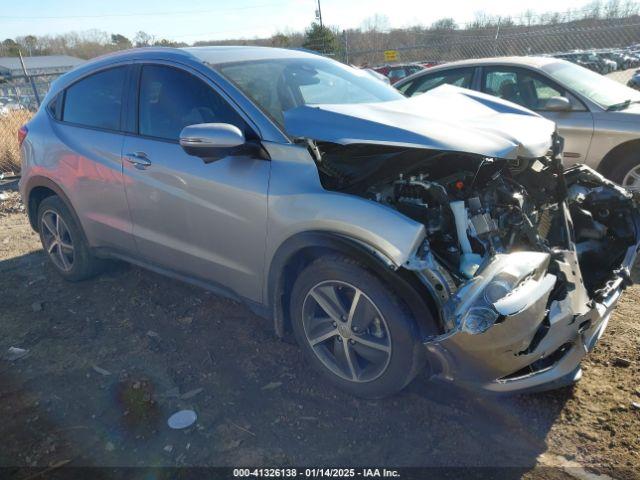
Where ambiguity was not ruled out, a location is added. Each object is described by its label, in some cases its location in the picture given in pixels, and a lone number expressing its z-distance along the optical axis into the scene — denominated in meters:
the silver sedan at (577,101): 5.11
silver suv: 2.24
